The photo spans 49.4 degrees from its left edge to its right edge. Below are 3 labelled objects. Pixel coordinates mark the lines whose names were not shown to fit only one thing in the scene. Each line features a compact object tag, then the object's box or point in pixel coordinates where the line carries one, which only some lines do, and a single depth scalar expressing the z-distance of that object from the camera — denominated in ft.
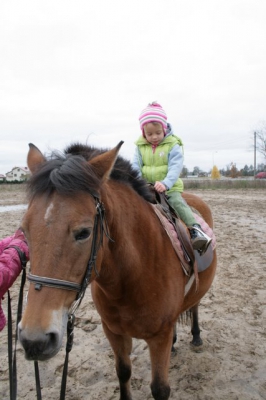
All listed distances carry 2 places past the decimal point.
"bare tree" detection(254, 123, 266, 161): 176.96
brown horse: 4.74
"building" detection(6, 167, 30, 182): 238.56
